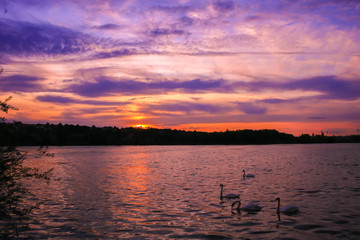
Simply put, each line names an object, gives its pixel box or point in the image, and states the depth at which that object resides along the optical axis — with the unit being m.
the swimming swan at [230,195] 21.48
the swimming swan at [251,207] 17.91
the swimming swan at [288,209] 17.22
